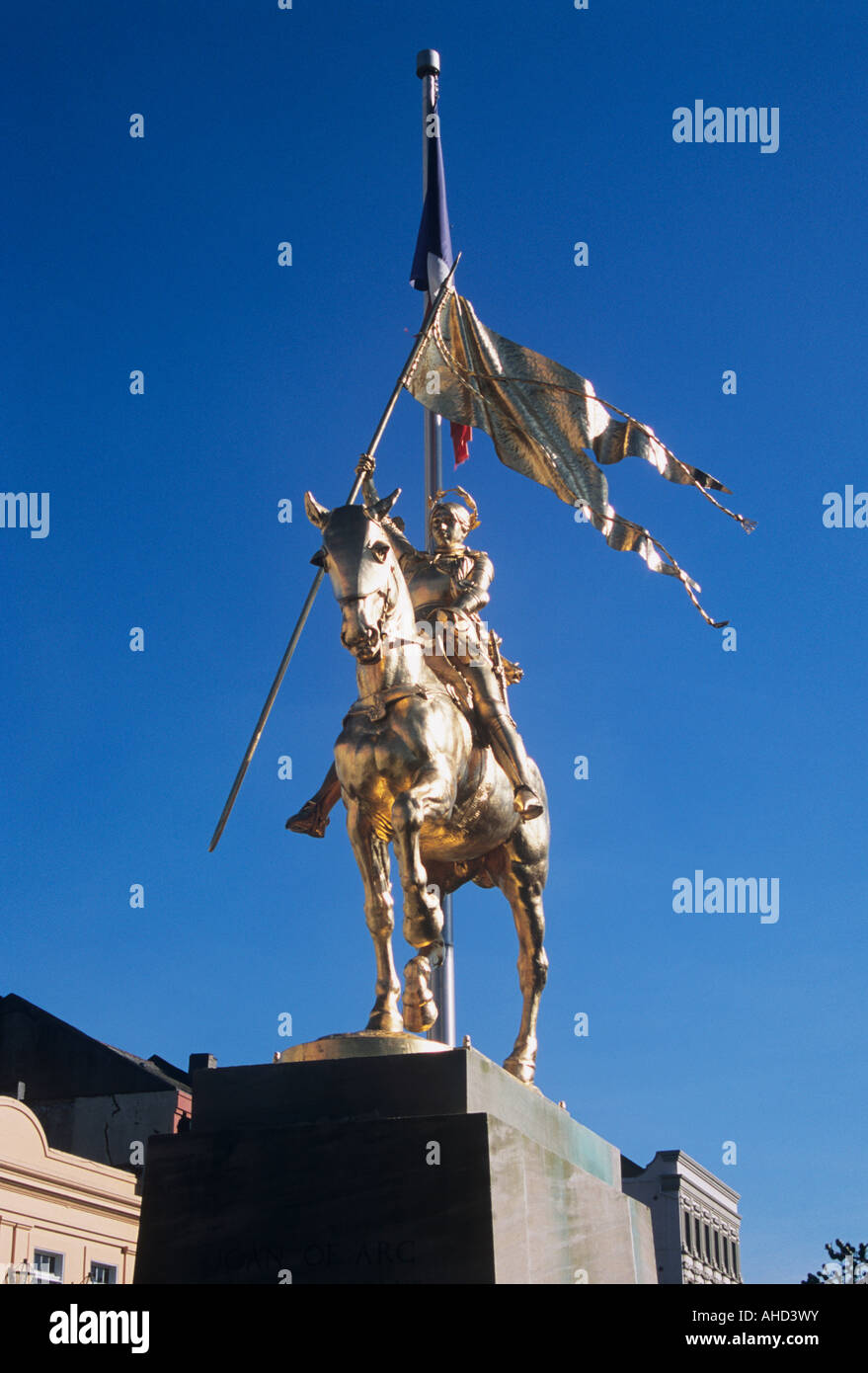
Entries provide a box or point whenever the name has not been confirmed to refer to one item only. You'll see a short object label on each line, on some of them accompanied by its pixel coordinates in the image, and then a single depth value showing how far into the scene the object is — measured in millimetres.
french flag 19797
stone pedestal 8539
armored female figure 11203
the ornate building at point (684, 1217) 56500
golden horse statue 9852
